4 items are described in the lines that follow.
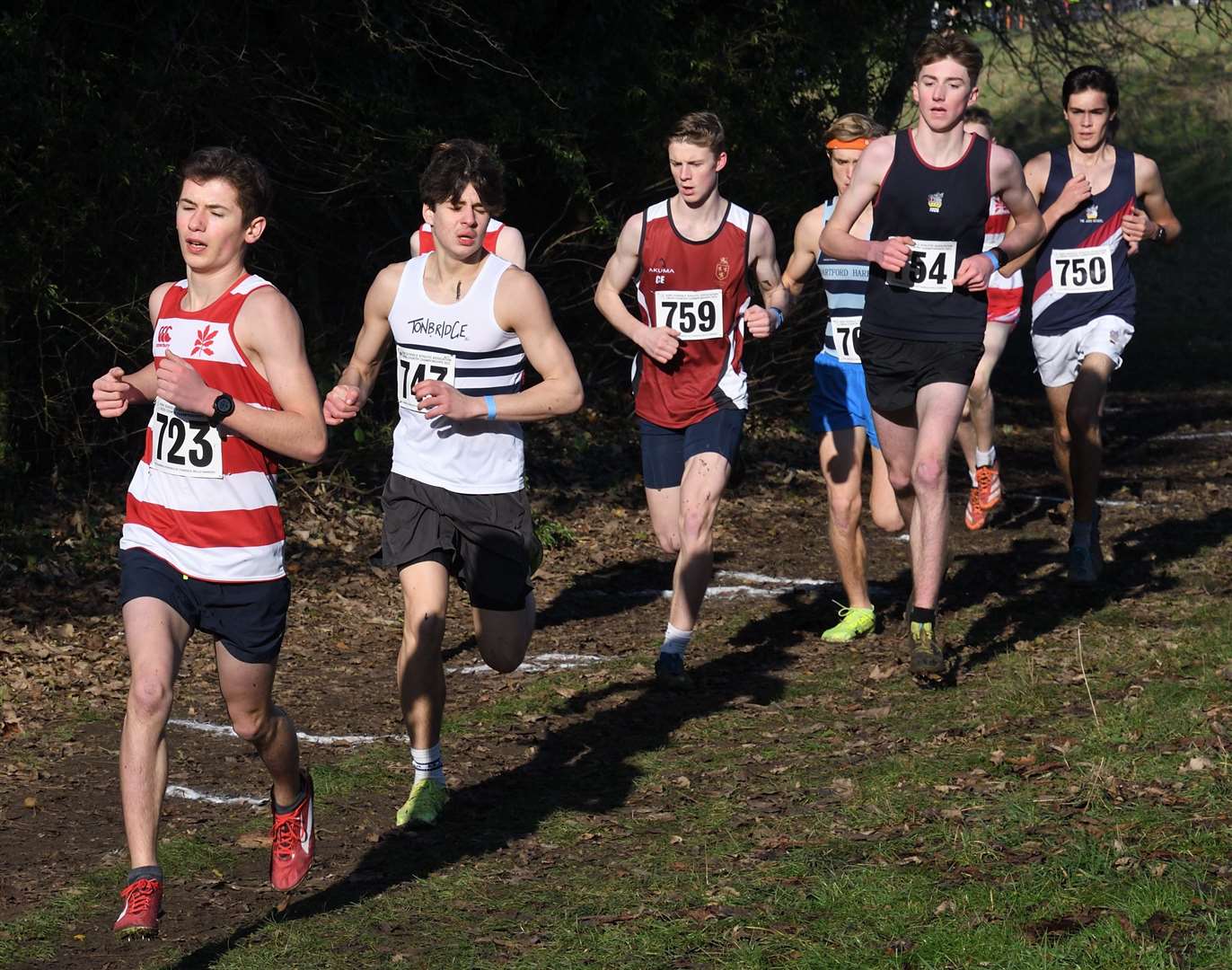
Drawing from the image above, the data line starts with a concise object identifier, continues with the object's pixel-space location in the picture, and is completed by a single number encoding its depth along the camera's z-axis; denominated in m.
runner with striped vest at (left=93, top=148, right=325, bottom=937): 9.52
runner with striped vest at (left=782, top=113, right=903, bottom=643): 16.64
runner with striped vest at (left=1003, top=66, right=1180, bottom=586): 17.78
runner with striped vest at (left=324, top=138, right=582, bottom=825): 11.67
